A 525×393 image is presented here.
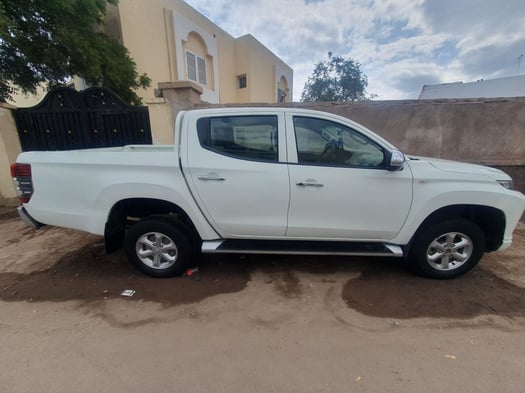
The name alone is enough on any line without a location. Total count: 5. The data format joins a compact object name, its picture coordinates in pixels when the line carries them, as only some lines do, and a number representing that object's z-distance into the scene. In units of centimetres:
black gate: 515
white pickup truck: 260
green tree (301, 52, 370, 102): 2342
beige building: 919
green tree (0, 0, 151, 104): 512
